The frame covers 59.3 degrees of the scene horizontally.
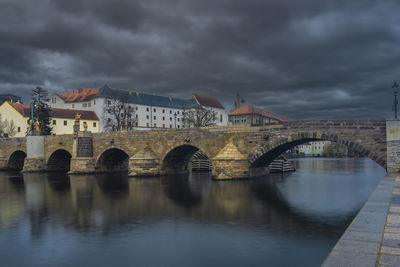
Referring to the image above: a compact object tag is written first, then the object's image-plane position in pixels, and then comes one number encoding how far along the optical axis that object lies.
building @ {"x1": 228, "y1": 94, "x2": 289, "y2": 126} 104.31
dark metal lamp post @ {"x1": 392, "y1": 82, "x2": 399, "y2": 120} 20.25
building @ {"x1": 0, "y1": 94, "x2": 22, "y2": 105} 125.38
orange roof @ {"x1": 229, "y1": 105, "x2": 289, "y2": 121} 105.53
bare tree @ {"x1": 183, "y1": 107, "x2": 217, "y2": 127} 71.18
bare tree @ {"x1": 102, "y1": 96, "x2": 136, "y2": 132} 74.73
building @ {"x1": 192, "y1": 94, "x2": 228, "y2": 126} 106.00
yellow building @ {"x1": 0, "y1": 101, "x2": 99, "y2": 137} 70.56
